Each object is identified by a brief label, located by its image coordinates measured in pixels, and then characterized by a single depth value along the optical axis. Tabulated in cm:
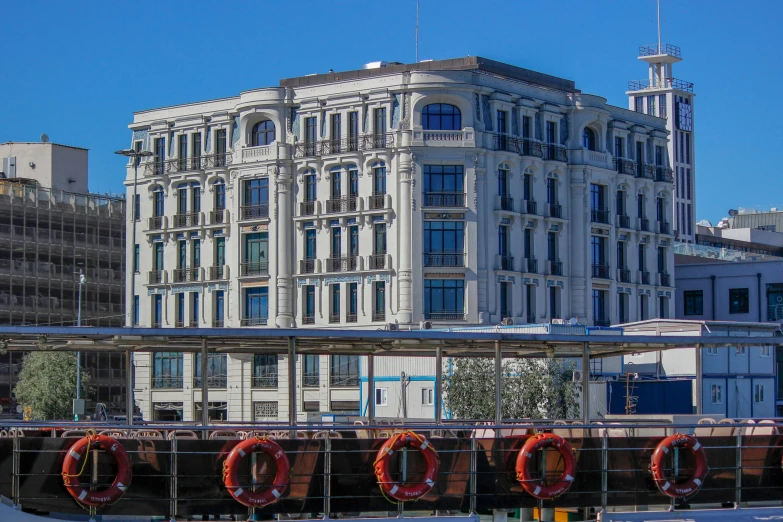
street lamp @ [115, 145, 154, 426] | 7162
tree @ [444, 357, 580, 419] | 6334
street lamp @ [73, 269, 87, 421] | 6762
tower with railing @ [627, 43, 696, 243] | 15375
